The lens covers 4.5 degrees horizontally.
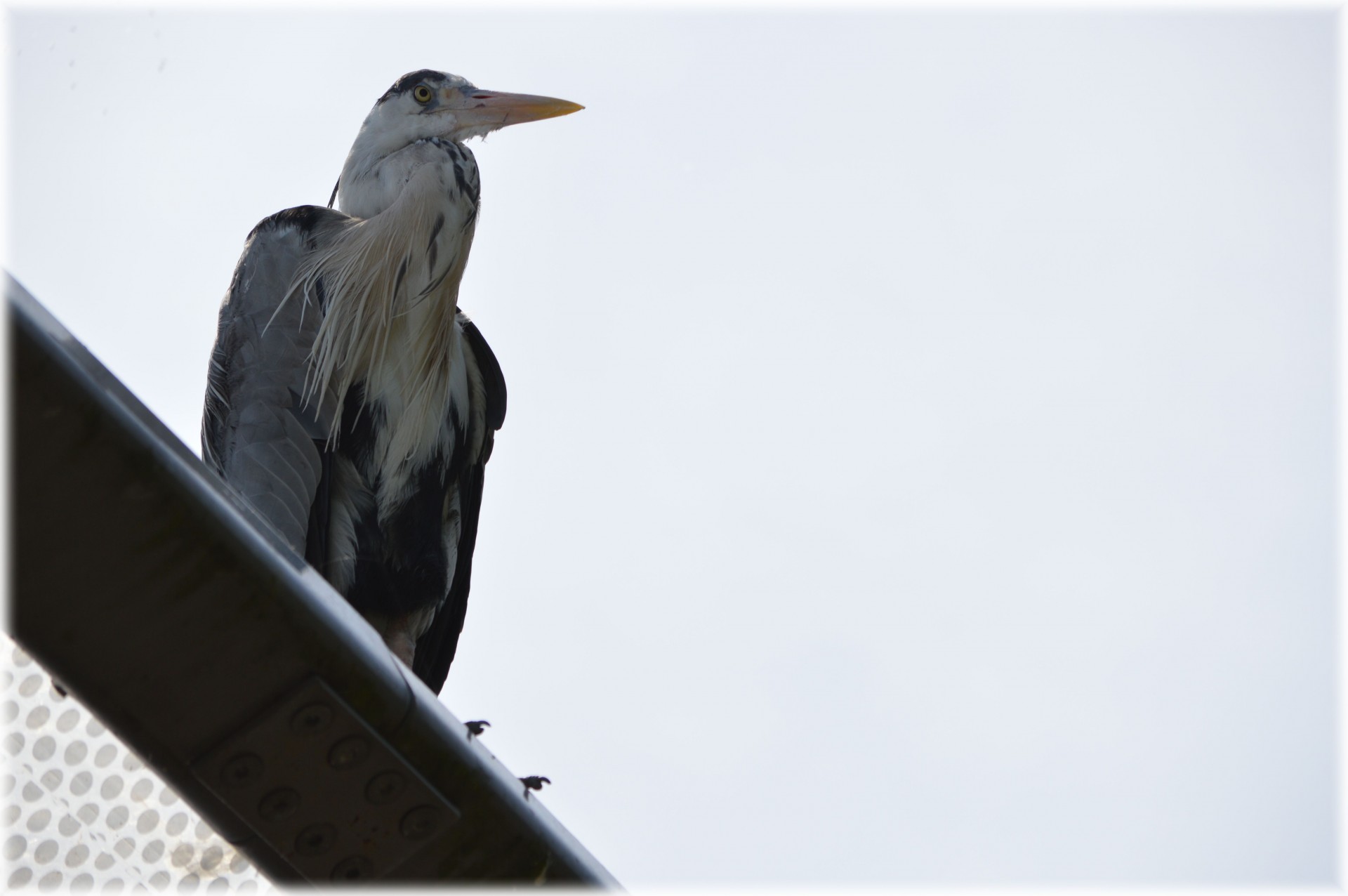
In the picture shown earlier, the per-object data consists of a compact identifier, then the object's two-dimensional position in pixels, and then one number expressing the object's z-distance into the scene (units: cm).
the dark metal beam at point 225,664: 781
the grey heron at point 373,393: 1654
